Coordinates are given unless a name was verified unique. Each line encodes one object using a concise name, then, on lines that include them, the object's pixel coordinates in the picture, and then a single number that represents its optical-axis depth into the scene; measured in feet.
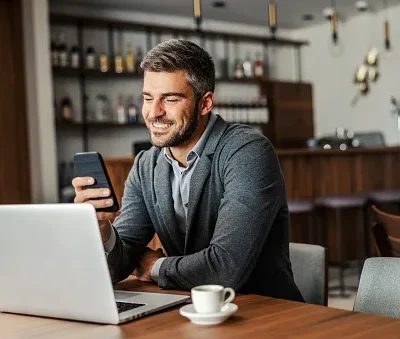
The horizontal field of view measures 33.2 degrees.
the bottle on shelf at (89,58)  22.94
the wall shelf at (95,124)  22.14
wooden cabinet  27.81
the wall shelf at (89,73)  22.38
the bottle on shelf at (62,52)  22.18
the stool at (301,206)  16.67
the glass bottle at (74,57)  22.61
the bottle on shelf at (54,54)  22.12
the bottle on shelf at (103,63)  23.25
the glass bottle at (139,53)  24.66
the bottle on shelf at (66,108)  22.43
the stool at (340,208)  17.30
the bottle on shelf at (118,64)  23.61
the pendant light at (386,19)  22.55
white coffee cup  4.15
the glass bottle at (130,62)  24.00
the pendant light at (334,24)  20.56
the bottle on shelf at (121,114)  23.82
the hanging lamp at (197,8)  14.49
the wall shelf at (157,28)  22.61
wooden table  3.94
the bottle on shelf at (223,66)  26.78
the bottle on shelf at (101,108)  23.48
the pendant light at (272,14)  17.40
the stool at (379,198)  18.30
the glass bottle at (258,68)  28.09
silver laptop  4.22
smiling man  5.52
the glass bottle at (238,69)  27.30
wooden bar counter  18.61
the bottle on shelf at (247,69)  27.68
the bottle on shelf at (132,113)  23.91
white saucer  4.12
